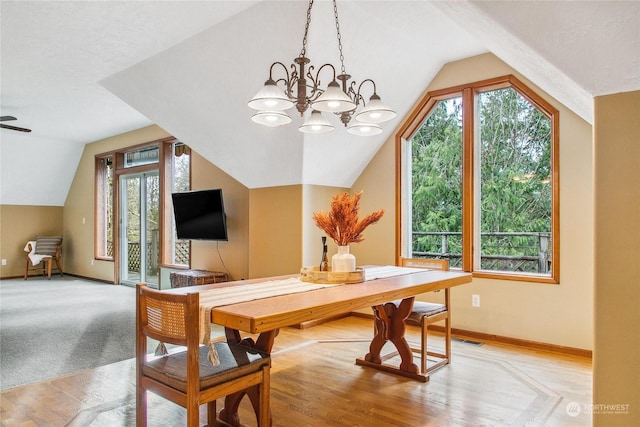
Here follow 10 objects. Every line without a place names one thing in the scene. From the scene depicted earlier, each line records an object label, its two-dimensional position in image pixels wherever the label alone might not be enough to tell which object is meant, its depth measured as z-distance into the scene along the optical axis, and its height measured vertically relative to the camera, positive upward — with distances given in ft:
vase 9.17 -1.02
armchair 28.76 -2.67
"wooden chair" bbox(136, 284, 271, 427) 5.76 -2.28
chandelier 7.41 +2.01
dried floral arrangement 8.81 -0.12
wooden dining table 5.99 -1.47
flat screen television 18.11 -0.03
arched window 12.66 +1.09
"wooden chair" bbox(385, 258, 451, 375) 10.19 -2.57
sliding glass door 23.56 -0.81
